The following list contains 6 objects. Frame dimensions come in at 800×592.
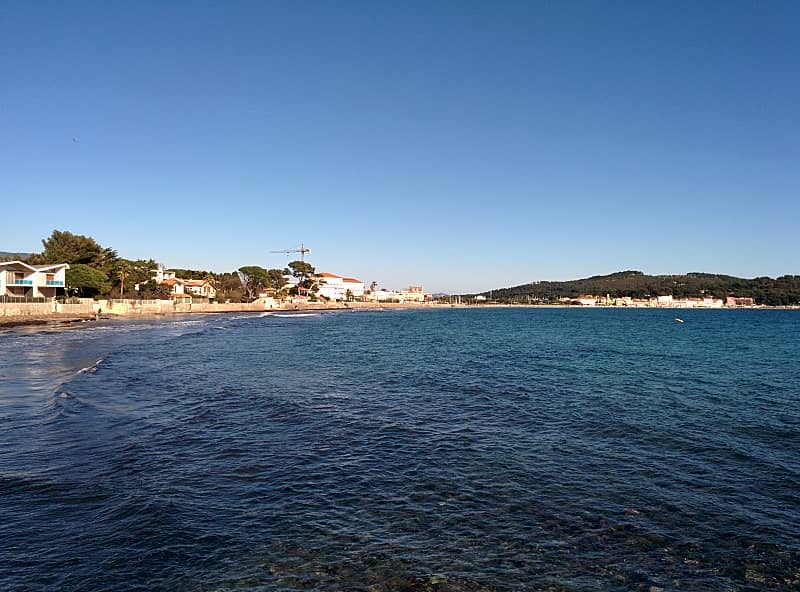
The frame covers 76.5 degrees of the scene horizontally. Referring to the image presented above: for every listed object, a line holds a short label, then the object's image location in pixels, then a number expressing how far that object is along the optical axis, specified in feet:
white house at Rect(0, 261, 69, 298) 197.26
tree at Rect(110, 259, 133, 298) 260.62
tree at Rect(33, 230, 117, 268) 237.25
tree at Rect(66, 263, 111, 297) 226.99
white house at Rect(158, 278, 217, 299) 367.25
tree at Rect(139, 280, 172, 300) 295.69
